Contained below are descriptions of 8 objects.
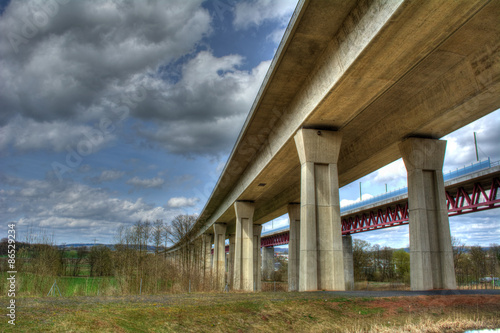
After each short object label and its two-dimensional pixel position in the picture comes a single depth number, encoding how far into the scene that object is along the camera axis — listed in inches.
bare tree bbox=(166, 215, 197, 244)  2359.7
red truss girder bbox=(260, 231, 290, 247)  3349.2
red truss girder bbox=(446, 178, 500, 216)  1162.6
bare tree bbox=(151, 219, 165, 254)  1815.3
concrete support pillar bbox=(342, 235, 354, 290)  2024.0
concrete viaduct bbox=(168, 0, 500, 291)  469.4
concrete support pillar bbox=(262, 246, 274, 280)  3857.3
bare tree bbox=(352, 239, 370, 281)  2839.1
